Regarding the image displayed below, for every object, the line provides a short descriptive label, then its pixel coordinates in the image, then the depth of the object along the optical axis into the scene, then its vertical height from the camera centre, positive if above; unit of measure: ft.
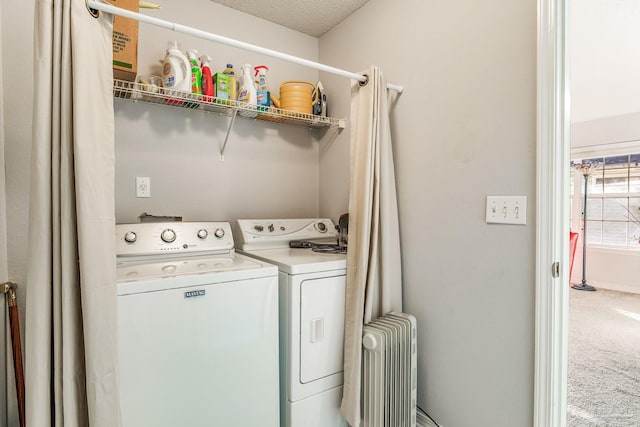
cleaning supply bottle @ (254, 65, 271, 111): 6.63 +2.52
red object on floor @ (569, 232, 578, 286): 15.76 -1.55
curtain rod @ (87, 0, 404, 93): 3.48 +2.29
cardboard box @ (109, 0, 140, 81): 4.62 +2.45
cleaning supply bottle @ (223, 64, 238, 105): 6.16 +2.41
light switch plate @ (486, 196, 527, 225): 4.31 +0.01
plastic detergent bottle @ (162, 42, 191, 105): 5.46 +2.34
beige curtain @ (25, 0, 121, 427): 3.25 -0.32
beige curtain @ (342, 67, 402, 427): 5.15 -0.27
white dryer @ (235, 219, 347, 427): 4.90 -2.00
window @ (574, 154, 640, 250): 15.60 +0.43
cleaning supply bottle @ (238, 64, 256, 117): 6.25 +2.35
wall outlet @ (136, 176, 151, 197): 6.15 +0.45
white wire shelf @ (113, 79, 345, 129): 5.31 +1.99
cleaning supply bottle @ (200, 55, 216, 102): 5.89 +2.35
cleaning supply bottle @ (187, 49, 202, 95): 5.70 +2.41
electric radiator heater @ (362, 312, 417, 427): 4.86 -2.51
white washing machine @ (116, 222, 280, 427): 3.86 -1.66
